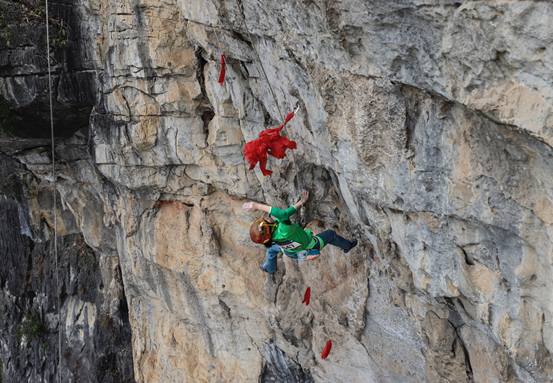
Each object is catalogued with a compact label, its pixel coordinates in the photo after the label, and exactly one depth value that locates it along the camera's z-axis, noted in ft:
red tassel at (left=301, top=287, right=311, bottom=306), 19.44
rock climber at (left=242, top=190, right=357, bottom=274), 14.93
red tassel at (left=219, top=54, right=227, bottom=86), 17.09
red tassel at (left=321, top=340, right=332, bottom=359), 21.04
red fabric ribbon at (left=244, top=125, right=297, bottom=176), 13.82
